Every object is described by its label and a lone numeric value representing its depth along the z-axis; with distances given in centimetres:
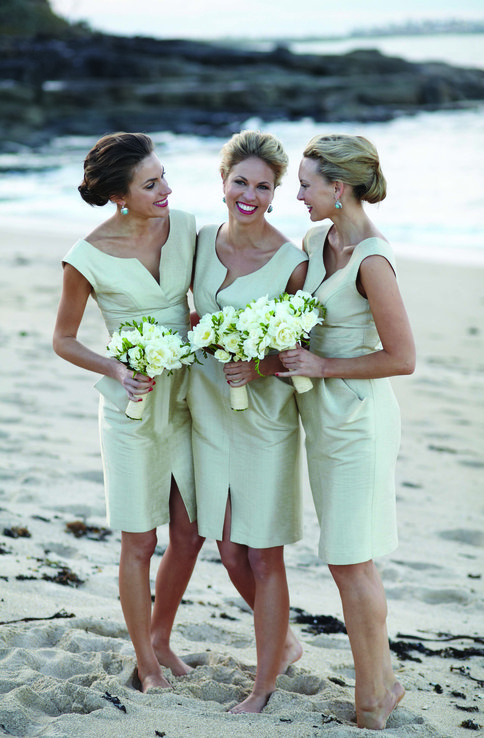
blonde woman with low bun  348
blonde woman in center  373
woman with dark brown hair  371
